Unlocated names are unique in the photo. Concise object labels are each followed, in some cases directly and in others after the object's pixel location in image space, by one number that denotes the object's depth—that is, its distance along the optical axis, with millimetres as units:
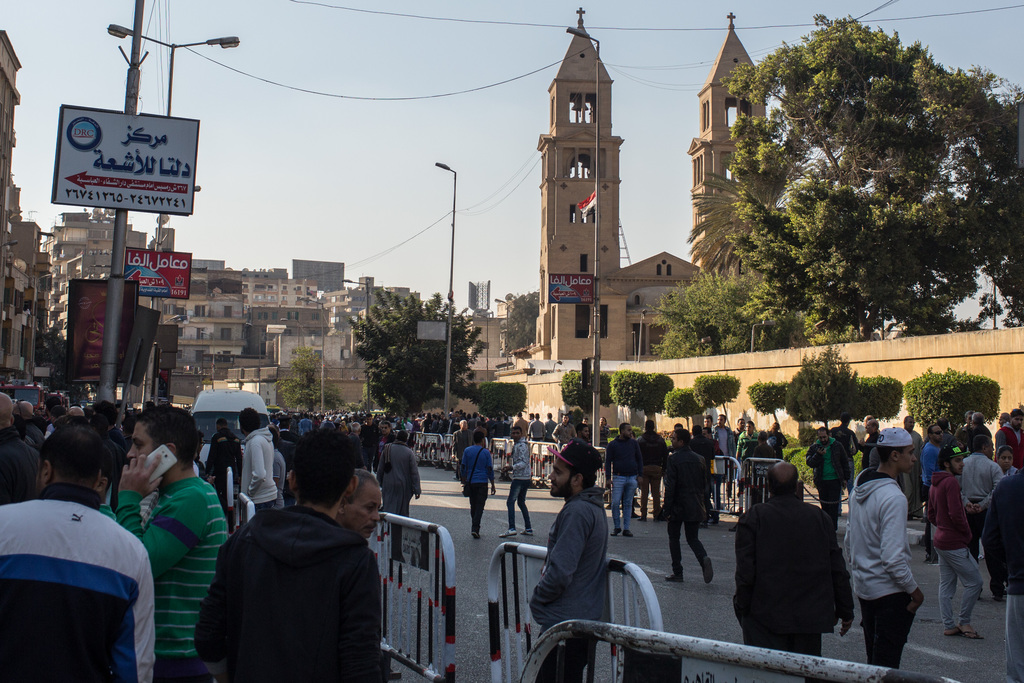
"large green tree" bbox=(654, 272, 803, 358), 55688
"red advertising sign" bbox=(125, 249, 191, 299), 21686
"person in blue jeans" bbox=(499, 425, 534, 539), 14266
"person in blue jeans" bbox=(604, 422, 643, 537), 14711
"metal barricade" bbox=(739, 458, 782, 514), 15516
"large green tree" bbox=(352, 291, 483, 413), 50344
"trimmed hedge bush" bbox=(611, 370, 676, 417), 38156
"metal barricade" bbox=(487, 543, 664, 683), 5223
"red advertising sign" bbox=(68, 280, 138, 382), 11398
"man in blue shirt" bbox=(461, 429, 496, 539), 13906
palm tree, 36781
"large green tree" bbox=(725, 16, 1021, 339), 31875
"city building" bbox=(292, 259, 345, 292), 176375
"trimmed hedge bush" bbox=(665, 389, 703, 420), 35281
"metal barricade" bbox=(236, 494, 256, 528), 8047
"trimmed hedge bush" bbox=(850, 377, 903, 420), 23547
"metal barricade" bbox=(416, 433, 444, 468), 31516
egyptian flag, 25831
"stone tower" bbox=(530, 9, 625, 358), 73625
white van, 20922
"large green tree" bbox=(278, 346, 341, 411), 82438
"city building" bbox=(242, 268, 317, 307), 152000
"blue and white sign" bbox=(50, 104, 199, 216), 11203
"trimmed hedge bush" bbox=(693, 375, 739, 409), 34500
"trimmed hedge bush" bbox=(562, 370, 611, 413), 41469
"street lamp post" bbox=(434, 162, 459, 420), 43688
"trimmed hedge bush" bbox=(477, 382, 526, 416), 54062
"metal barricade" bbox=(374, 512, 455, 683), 6004
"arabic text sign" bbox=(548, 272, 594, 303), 24656
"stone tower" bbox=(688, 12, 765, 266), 75375
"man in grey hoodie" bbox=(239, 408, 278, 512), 9930
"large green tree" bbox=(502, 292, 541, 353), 114688
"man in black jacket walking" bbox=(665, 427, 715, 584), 10789
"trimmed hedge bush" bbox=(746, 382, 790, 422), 29266
